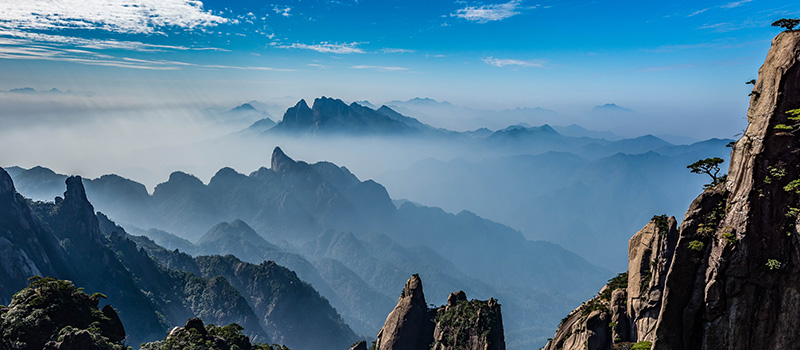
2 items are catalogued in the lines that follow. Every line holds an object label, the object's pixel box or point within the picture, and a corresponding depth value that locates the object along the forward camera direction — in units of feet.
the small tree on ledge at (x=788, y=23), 85.30
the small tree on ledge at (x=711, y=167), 96.60
